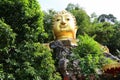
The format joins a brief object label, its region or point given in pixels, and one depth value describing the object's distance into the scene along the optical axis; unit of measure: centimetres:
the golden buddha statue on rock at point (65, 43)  683
